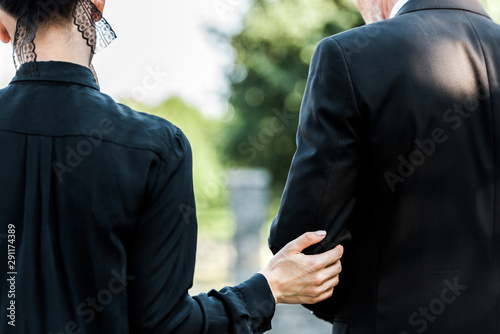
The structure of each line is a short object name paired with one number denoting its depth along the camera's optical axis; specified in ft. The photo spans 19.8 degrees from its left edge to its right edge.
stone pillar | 40.16
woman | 8.77
